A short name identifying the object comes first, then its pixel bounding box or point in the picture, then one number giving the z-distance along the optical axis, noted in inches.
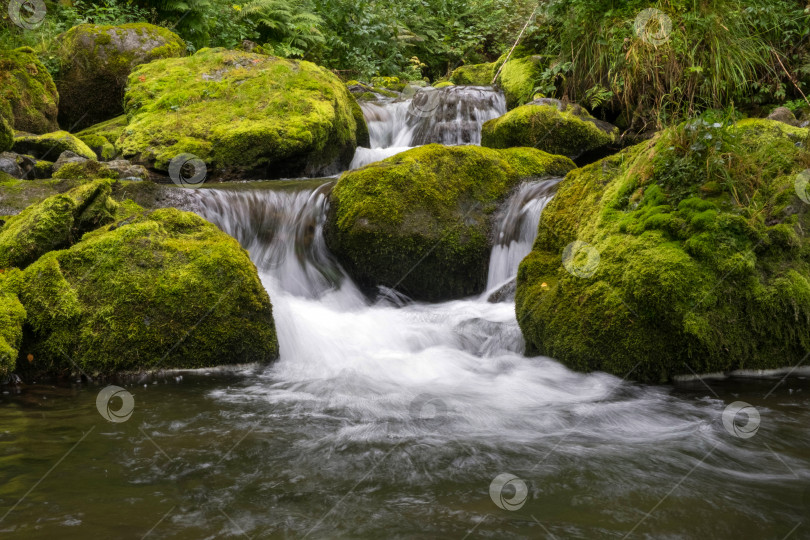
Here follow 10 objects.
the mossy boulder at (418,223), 247.8
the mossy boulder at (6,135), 285.0
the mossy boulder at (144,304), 169.5
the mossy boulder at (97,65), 446.0
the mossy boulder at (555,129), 343.3
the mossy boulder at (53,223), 183.5
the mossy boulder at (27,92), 375.9
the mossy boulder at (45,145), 327.3
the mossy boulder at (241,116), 350.0
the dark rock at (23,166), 287.3
